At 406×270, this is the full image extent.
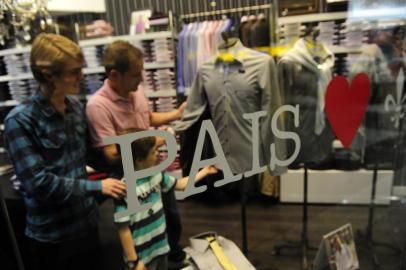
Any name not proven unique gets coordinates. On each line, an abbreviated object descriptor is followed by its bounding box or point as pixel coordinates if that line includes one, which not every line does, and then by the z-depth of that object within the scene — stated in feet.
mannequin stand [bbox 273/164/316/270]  5.59
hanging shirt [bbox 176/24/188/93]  3.23
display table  6.00
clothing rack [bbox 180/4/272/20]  2.87
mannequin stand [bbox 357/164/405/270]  5.38
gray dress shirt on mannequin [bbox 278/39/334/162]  3.94
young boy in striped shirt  2.55
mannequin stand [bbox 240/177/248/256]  3.75
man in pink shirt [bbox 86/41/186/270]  2.50
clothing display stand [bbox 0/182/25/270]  2.29
